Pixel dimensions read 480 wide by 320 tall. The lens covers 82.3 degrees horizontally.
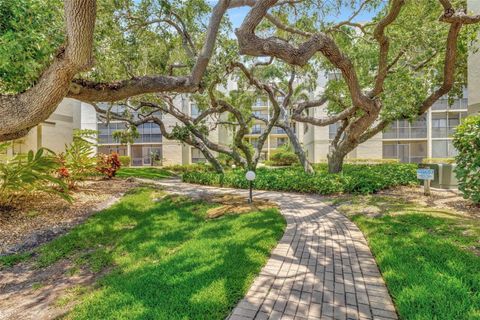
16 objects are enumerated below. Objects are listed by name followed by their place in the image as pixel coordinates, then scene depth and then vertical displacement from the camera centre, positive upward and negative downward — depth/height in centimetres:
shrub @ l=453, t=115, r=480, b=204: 698 -2
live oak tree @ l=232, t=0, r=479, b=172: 538 +331
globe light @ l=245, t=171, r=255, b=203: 802 -53
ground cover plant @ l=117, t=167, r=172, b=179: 1788 -118
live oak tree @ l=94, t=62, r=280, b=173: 1481 +221
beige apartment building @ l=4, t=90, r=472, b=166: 1792 +169
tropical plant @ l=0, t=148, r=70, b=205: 695 -47
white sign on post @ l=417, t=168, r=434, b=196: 878 -60
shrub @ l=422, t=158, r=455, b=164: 2356 -24
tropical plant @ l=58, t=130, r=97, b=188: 926 -19
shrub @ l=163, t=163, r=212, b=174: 2406 -99
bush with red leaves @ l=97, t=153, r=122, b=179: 1282 -37
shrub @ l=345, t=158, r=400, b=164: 2552 -27
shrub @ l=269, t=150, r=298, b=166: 3144 -12
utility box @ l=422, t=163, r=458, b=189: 1066 -76
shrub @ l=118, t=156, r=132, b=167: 2857 -35
